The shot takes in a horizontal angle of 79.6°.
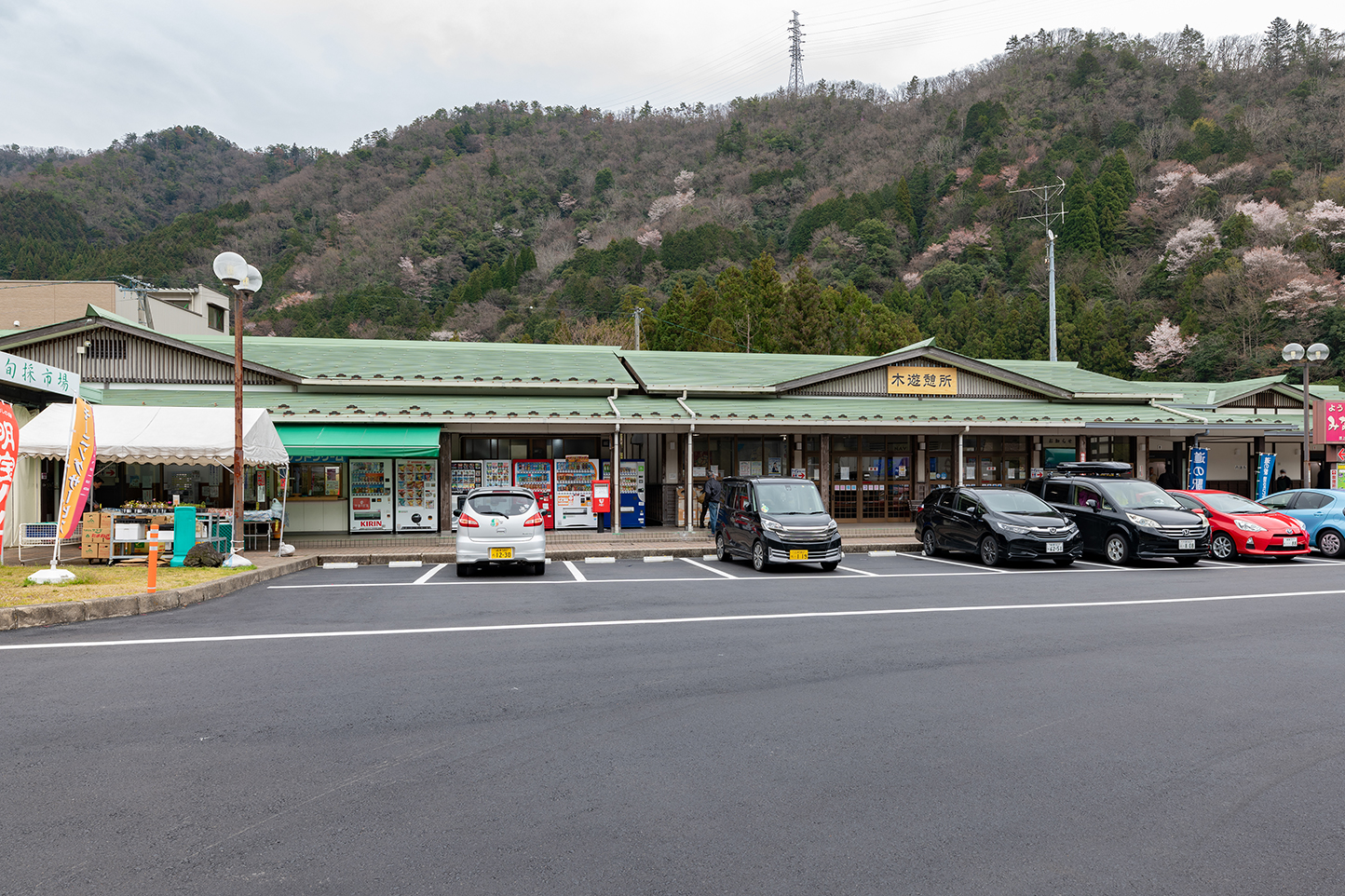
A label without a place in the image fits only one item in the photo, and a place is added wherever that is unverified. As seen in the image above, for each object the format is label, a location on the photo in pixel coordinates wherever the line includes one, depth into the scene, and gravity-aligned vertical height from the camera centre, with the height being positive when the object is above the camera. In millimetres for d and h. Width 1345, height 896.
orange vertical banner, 11836 -71
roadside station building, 18312 +1360
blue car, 16250 -823
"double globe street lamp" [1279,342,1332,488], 18750 +2862
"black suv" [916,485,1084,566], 14422 -1014
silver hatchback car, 13180 -998
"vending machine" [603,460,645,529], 20234 -481
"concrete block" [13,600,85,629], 8867 -1649
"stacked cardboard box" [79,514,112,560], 13602 -1202
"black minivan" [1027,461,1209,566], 14398 -822
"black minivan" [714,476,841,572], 13969 -949
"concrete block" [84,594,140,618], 9344 -1648
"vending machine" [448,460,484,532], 19344 -171
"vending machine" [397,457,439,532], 19078 -618
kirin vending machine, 18828 -595
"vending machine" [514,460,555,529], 19766 -256
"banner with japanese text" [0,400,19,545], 10406 +226
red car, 15414 -1055
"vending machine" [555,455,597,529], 19953 -542
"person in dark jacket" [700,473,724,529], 18469 -504
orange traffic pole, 10467 -1083
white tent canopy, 13758 +570
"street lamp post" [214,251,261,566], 12648 +2903
